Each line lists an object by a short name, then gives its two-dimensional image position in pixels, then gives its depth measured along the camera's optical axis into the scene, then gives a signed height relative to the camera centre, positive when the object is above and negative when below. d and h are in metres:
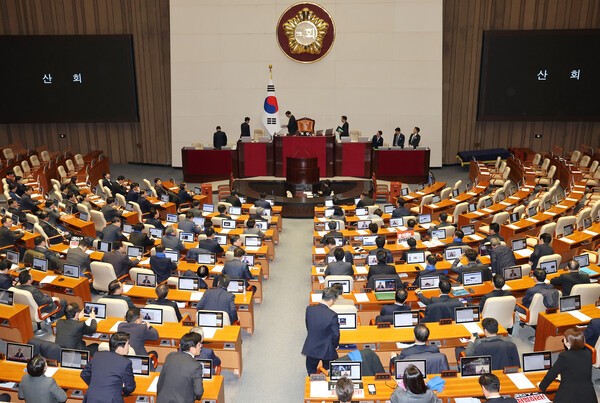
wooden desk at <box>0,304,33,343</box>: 9.12 -3.83
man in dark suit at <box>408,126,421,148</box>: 21.89 -2.14
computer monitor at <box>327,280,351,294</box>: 9.77 -3.40
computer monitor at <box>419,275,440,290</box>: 10.05 -3.48
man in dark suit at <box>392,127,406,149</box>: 21.80 -2.14
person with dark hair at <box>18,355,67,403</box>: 6.29 -3.31
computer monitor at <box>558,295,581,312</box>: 8.83 -3.40
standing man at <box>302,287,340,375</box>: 7.71 -3.31
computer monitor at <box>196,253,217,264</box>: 11.58 -3.51
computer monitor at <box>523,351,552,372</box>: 7.09 -3.44
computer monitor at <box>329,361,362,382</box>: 6.88 -3.43
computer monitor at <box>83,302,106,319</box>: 8.76 -3.42
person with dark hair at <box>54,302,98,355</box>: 7.85 -3.38
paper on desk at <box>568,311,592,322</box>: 8.60 -3.54
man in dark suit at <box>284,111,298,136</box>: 22.20 -1.63
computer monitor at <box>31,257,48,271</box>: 10.97 -3.43
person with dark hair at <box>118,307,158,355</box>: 7.73 -3.32
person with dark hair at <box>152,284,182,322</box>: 8.83 -3.38
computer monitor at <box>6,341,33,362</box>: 7.38 -3.45
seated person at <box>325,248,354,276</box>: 10.33 -3.30
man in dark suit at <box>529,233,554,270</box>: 11.23 -3.29
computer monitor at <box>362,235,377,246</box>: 12.73 -3.48
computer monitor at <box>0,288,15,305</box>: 9.38 -3.46
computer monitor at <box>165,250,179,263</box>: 11.27 -3.36
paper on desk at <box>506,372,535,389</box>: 6.84 -3.60
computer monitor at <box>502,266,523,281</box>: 10.38 -3.44
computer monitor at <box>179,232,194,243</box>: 13.20 -3.51
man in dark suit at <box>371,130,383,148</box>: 21.83 -2.19
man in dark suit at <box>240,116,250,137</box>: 22.48 -1.80
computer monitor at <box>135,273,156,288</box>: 10.34 -3.54
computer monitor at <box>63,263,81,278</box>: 10.75 -3.48
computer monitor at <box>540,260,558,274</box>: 10.59 -3.40
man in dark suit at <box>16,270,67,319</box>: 9.66 -3.53
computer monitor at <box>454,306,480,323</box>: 8.51 -3.43
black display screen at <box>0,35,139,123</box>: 24.06 +0.20
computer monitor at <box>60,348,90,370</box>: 7.29 -3.48
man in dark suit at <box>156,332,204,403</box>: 6.29 -3.25
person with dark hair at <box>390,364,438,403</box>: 5.75 -3.11
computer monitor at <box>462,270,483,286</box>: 10.18 -3.45
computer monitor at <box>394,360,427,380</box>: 6.86 -3.37
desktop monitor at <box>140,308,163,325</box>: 8.62 -3.48
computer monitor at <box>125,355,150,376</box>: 7.11 -3.48
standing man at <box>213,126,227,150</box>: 22.11 -2.14
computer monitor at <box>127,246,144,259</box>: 12.04 -3.50
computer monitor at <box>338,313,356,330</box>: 8.42 -3.49
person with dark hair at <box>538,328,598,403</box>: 6.27 -3.21
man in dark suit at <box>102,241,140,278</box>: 11.13 -3.40
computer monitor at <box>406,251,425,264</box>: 11.55 -3.51
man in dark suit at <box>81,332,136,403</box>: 6.40 -3.28
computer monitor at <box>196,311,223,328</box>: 8.48 -3.47
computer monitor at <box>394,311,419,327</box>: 8.48 -3.48
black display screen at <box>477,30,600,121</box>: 23.31 +0.26
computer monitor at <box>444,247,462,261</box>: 11.66 -3.46
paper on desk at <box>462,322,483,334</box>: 8.28 -3.56
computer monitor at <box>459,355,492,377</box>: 7.02 -3.46
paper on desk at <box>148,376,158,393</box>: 6.83 -3.64
